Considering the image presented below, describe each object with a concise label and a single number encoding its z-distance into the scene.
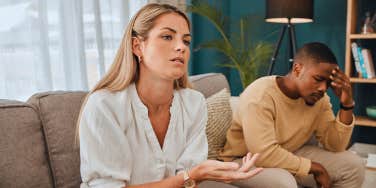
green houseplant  3.03
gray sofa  1.12
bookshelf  2.59
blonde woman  1.09
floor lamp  2.62
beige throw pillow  1.75
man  1.65
